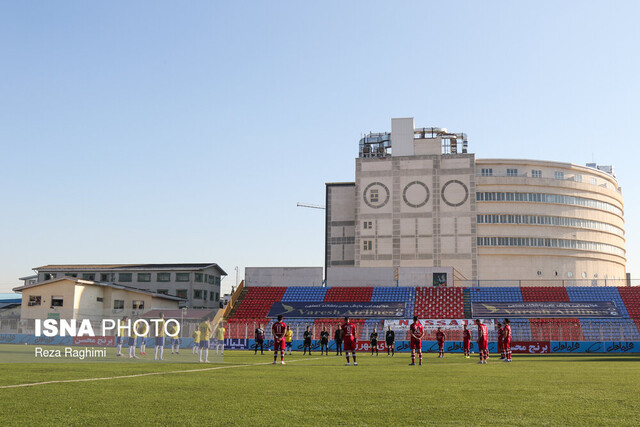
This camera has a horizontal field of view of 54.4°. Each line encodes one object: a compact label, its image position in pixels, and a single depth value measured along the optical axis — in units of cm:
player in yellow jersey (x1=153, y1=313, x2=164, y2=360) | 2802
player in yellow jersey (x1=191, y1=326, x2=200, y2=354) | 2812
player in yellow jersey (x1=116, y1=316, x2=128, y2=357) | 2999
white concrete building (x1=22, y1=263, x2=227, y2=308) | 8919
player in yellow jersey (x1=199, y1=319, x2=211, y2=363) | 2655
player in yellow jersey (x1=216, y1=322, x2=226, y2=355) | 3260
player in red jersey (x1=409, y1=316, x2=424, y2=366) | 2589
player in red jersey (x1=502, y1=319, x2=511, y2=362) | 2817
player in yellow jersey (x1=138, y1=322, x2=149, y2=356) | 3188
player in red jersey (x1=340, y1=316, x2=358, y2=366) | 2488
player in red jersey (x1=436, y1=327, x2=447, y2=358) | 3397
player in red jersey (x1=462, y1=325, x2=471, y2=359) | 3338
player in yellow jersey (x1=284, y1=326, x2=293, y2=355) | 3942
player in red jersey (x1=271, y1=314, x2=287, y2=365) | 2467
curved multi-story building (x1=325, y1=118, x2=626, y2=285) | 7888
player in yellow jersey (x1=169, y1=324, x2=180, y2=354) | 3179
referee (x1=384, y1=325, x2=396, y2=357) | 3884
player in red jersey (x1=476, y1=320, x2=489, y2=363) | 2680
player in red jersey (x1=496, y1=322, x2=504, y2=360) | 2856
